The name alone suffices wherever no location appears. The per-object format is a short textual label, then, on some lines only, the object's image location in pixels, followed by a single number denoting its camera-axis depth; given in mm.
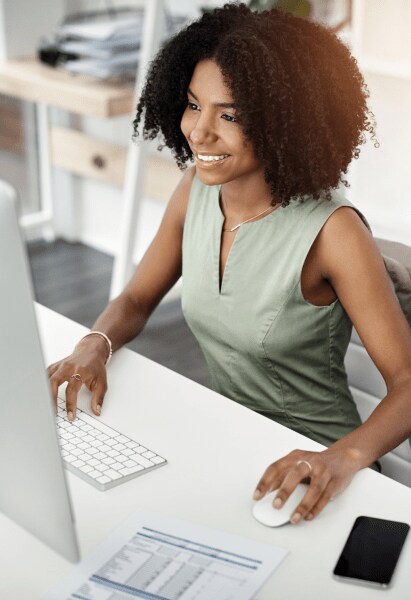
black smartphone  952
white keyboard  1127
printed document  921
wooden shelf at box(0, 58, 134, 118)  2861
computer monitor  793
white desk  955
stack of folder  2959
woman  1350
